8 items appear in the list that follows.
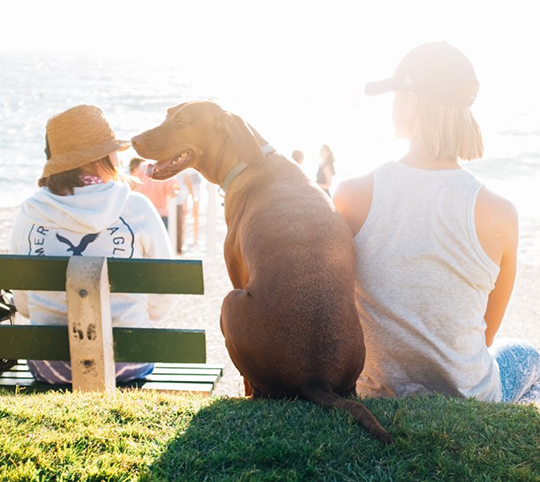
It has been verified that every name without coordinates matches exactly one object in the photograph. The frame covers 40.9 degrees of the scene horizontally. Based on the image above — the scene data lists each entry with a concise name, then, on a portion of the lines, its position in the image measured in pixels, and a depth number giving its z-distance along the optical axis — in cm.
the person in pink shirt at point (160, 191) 1100
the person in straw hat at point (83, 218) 389
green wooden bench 360
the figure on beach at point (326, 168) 1249
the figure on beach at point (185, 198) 1250
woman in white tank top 318
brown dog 304
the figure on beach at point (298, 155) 1149
